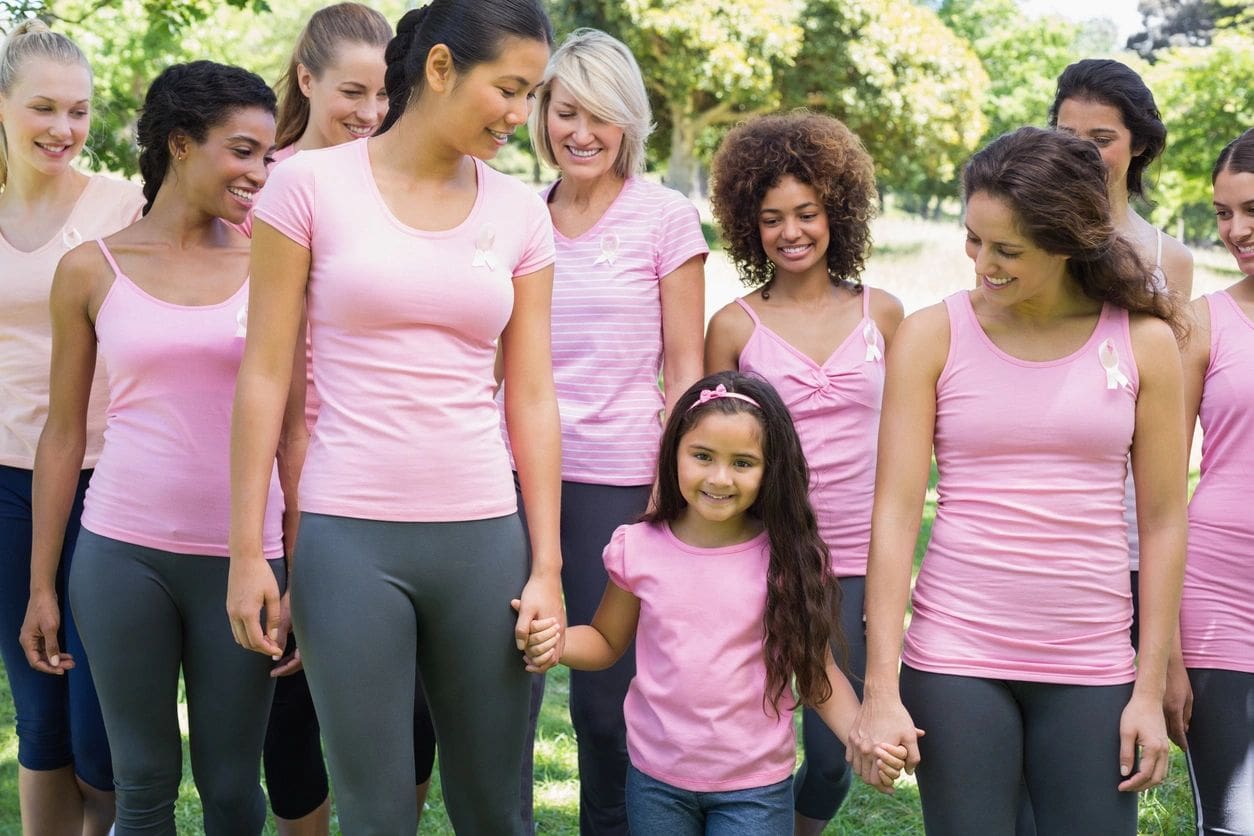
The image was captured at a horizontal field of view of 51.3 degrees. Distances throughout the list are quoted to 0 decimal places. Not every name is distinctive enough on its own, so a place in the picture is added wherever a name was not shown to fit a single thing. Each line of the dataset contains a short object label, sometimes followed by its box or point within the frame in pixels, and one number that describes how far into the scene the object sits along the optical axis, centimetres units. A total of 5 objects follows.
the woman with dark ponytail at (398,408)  229
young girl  271
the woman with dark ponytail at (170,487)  267
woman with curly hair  319
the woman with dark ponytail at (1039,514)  242
